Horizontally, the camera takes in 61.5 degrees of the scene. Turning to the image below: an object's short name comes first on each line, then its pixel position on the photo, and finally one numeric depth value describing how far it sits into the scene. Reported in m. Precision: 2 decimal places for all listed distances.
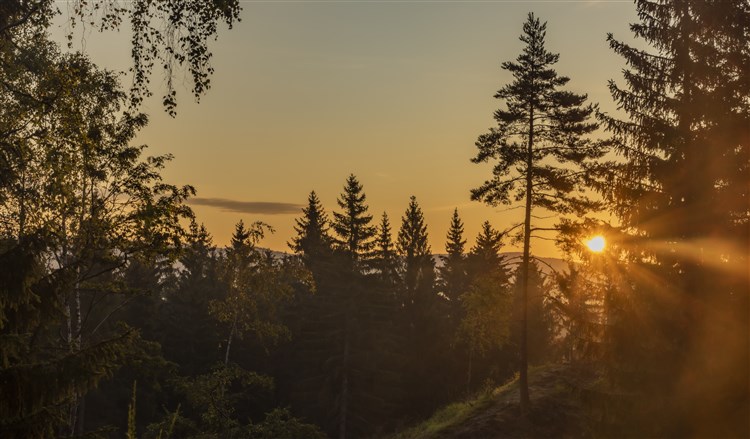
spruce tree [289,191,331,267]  74.25
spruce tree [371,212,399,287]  52.53
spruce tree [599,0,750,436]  17.08
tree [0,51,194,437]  7.85
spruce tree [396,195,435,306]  64.69
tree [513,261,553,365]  65.19
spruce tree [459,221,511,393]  47.19
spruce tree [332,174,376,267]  50.94
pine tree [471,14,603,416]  25.73
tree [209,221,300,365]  37.66
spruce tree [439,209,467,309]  74.75
